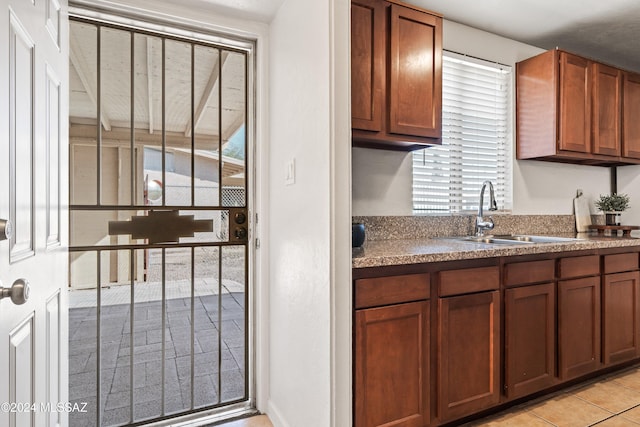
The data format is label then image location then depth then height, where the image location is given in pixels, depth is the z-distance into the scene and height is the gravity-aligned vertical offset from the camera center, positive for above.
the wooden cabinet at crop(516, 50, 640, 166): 2.63 +0.78
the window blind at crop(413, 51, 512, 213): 2.57 +0.52
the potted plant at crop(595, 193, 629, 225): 3.12 +0.06
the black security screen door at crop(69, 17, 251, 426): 1.85 -0.02
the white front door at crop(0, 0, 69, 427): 0.87 +0.02
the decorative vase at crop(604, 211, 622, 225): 3.12 -0.03
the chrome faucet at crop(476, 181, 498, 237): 2.51 -0.04
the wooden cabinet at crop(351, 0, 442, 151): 1.91 +0.76
